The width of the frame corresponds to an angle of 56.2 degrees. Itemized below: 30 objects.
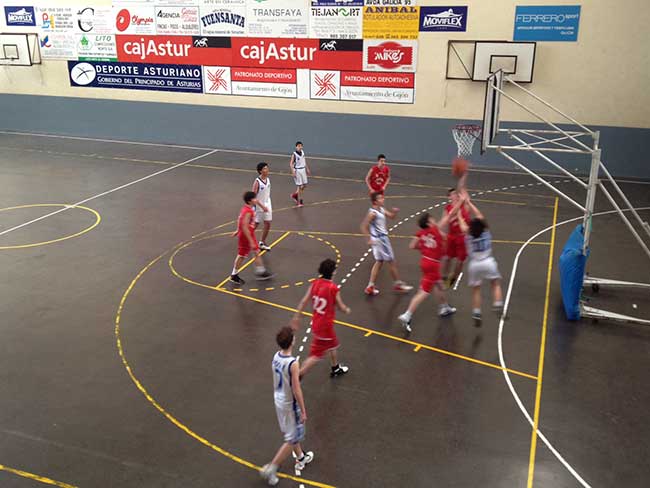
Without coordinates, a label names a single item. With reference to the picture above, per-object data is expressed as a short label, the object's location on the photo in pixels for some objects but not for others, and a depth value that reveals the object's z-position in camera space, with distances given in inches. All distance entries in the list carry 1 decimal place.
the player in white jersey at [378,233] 414.6
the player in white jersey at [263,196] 500.6
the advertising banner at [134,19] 961.1
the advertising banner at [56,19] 1012.5
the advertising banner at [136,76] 966.4
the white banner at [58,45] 1023.0
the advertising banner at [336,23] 860.6
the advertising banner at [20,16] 1037.2
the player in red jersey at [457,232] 420.5
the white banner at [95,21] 986.7
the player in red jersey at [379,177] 582.3
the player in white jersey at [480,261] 368.2
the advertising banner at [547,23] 767.7
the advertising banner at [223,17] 913.5
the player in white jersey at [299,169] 649.0
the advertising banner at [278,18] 882.8
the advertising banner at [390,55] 845.8
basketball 444.8
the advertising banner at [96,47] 997.2
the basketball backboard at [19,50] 1042.1
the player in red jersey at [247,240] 442.9
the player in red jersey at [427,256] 374.3
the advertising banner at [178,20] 939.3
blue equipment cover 390.3
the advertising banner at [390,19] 834.8
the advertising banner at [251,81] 914.7
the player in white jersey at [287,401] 245.0
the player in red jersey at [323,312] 302.2
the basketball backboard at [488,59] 786.8
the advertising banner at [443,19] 808.9
